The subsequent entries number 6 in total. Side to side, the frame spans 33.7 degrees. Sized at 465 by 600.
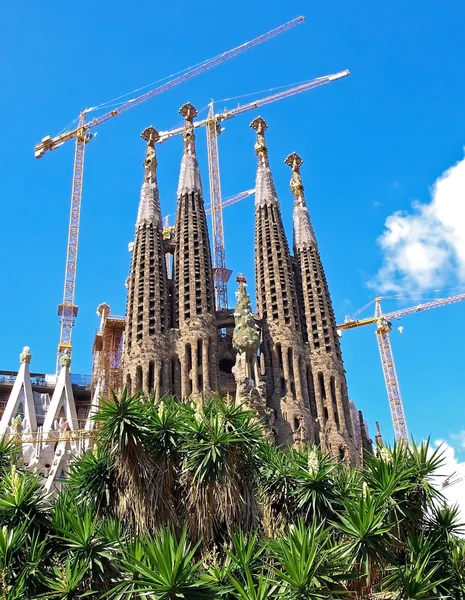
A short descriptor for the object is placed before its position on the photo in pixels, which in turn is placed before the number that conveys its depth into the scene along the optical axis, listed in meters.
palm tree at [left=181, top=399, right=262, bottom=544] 16.53
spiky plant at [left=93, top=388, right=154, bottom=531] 16.38
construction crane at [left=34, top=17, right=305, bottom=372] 58.00
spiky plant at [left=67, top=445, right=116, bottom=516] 17.14
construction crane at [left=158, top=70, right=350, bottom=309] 63.34
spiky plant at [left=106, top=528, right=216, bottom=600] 12.69
